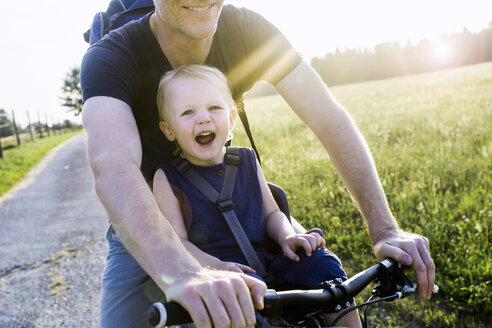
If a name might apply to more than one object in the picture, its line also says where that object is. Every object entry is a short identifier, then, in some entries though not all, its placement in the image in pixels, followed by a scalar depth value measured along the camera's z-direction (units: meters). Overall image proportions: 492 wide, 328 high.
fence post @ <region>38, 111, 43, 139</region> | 30.27
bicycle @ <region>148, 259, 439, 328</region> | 1.07
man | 1.22
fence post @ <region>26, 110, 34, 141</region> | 25.34
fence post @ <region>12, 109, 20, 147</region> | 19.84
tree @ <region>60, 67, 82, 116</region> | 68.62
